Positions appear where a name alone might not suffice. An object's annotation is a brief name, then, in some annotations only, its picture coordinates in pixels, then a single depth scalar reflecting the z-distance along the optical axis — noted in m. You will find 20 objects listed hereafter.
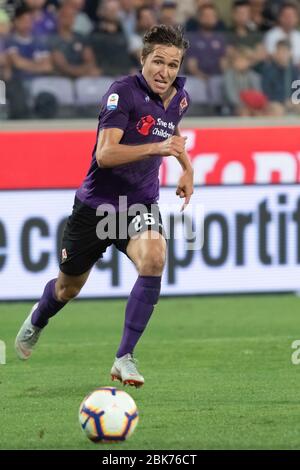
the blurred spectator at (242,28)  13.27
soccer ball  5.47
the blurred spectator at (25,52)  12.44
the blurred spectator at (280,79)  12.84
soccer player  6.85
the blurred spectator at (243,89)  12.80
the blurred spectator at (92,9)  13.53
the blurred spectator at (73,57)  12.62
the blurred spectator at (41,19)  13.05
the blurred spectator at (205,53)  12.96
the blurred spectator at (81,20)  13.32
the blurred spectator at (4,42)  12.33
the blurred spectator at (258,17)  14.01
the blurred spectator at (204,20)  13.48
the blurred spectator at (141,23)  13.06
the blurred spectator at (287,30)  13.44
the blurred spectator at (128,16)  13.44
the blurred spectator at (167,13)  13.48
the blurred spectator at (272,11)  14.09
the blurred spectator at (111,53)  12.73
